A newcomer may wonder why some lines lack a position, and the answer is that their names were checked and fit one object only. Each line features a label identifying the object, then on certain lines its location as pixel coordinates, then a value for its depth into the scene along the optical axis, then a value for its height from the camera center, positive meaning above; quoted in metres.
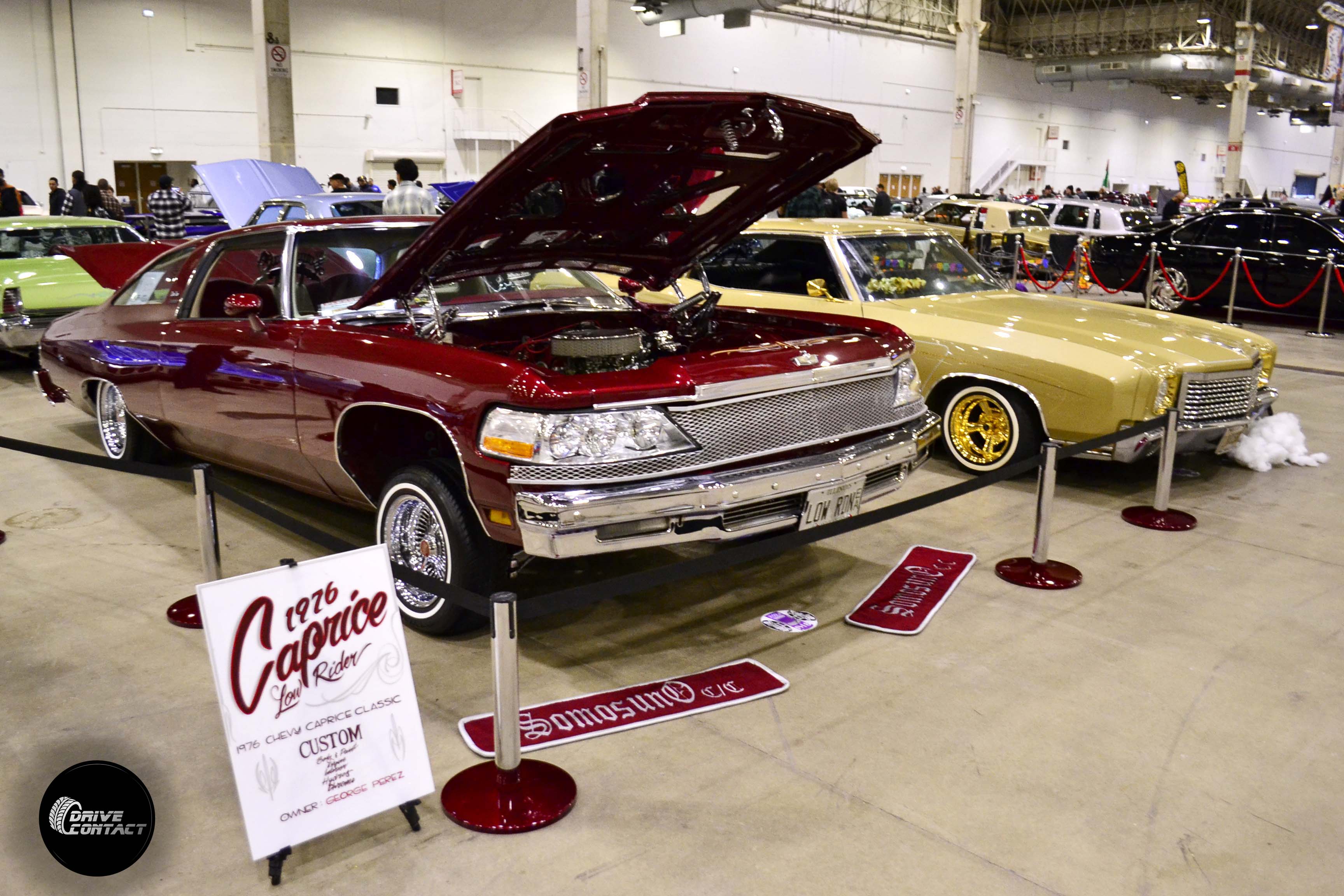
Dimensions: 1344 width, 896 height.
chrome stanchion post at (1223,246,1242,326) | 12.46 -0.15
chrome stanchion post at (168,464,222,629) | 3.68 -1.09
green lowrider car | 8.73 -0.35
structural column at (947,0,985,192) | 23.83 +4.09
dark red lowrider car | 3.31 -0.44
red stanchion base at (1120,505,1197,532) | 5.32 -1.36
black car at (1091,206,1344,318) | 12.26 +0.04
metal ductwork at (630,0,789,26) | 22.00 +5.25
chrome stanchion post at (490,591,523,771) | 2.56 -1.09
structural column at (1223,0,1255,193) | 29.42 +4.58
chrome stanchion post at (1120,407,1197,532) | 5.22 -1.34
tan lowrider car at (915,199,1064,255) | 17.50 +0.61
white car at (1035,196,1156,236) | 19.19 +0.71
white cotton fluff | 6.59 -1.20
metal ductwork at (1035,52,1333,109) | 35.28 +6.61
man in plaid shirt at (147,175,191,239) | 14.56 +0.38
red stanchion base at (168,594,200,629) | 4.01 -1.46
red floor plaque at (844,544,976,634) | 4.08 -1.43
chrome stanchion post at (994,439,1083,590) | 4.38 -1.38
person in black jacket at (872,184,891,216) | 19.28 +0.85
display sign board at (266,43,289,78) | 18.45 +3.17
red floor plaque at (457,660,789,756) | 3.21 -1.49
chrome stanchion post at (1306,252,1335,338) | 11.95 -0.44
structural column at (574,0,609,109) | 16.44 +3.09
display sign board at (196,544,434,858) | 2.42 -1.10
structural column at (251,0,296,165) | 18.34 +2.83
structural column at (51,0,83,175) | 19.83 +2.85
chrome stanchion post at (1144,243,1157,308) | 13.41 -0.32
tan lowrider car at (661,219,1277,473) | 5.50 -0.50
